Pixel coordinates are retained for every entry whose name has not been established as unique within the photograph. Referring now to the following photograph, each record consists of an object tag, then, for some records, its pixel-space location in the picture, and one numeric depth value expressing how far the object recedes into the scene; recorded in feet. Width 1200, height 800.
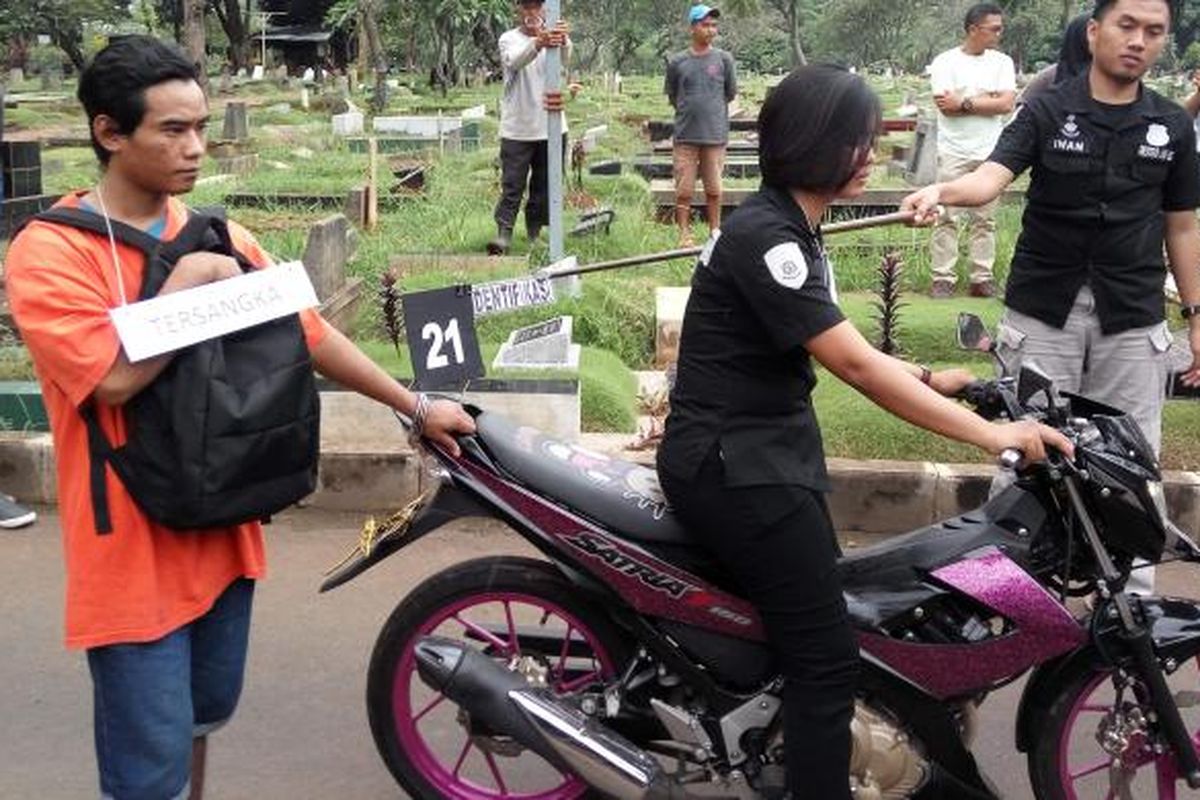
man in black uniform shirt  12.16
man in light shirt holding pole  28.37
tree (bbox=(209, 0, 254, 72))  157.48
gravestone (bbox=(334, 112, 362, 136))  76.07
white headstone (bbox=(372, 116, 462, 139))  73.20
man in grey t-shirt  31.01
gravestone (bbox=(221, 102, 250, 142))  67.05
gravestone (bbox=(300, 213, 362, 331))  22.81
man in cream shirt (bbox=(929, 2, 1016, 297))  25.48
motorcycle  8.96
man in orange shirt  7.09
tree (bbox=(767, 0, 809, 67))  174.40
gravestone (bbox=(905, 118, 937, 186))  44.66
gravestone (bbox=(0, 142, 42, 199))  33.01
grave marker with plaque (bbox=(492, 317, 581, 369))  18.19
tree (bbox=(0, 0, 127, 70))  133.18
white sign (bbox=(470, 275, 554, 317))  11.62
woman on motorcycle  8.18
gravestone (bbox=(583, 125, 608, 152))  64.47
